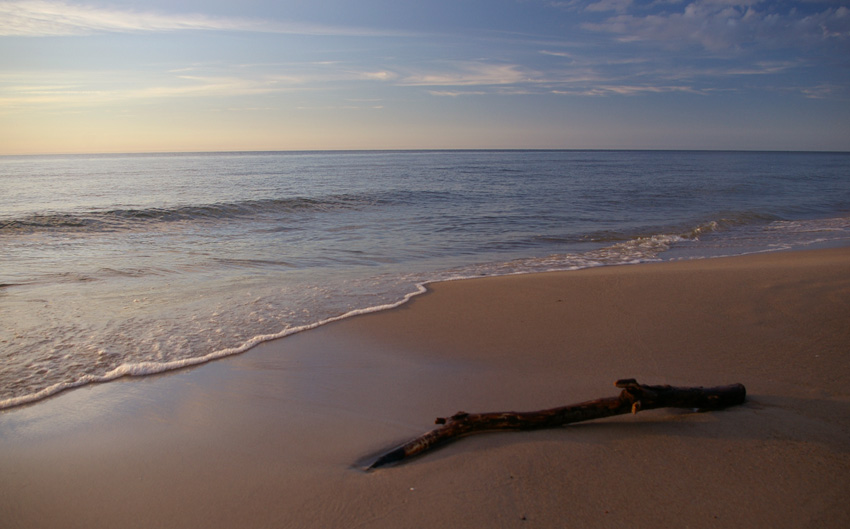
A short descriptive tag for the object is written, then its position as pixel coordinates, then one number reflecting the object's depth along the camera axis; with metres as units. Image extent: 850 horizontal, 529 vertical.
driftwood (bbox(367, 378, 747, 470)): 2.96
